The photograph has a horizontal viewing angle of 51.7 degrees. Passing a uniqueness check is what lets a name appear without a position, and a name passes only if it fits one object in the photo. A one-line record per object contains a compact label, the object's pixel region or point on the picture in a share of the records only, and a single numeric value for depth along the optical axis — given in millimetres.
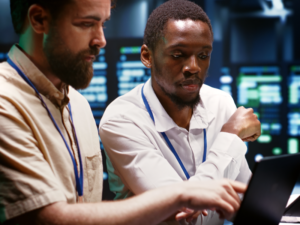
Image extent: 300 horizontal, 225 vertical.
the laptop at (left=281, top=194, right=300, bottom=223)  1145
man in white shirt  1237
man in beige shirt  772
